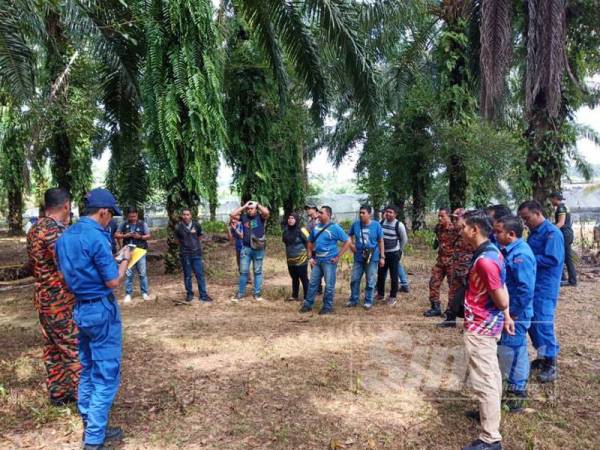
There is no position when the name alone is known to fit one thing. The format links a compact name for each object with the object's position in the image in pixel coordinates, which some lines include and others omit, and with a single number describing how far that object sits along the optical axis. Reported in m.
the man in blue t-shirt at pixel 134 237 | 7.46
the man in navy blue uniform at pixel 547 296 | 4.07
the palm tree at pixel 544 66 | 8.01
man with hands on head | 7.23
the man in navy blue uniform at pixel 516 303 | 3.52
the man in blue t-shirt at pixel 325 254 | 6.68
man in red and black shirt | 3.06
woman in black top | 7.25
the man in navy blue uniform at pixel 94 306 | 3.00
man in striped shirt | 7.13
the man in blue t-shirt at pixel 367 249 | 6.81
